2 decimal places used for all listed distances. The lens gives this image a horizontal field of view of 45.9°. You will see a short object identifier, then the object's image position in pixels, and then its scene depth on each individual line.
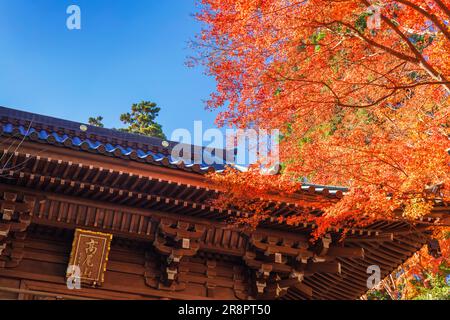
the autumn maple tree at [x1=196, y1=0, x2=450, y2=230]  8.62
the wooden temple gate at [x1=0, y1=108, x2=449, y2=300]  8.22
